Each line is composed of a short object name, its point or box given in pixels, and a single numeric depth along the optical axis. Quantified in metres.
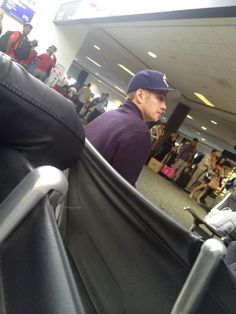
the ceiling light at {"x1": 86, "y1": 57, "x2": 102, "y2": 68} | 21.14
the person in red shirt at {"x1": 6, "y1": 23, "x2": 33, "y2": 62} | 8.27
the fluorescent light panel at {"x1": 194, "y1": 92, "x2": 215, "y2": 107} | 12.52
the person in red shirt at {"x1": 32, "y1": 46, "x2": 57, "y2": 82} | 9.27
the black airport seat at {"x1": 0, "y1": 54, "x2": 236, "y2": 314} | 0.50
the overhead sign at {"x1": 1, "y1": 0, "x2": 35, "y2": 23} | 10.49
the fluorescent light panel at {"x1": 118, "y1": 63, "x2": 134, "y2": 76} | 16.03
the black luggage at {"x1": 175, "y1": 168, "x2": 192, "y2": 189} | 13.03
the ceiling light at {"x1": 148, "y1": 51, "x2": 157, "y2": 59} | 10.17
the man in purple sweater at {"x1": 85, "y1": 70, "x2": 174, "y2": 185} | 1.80
